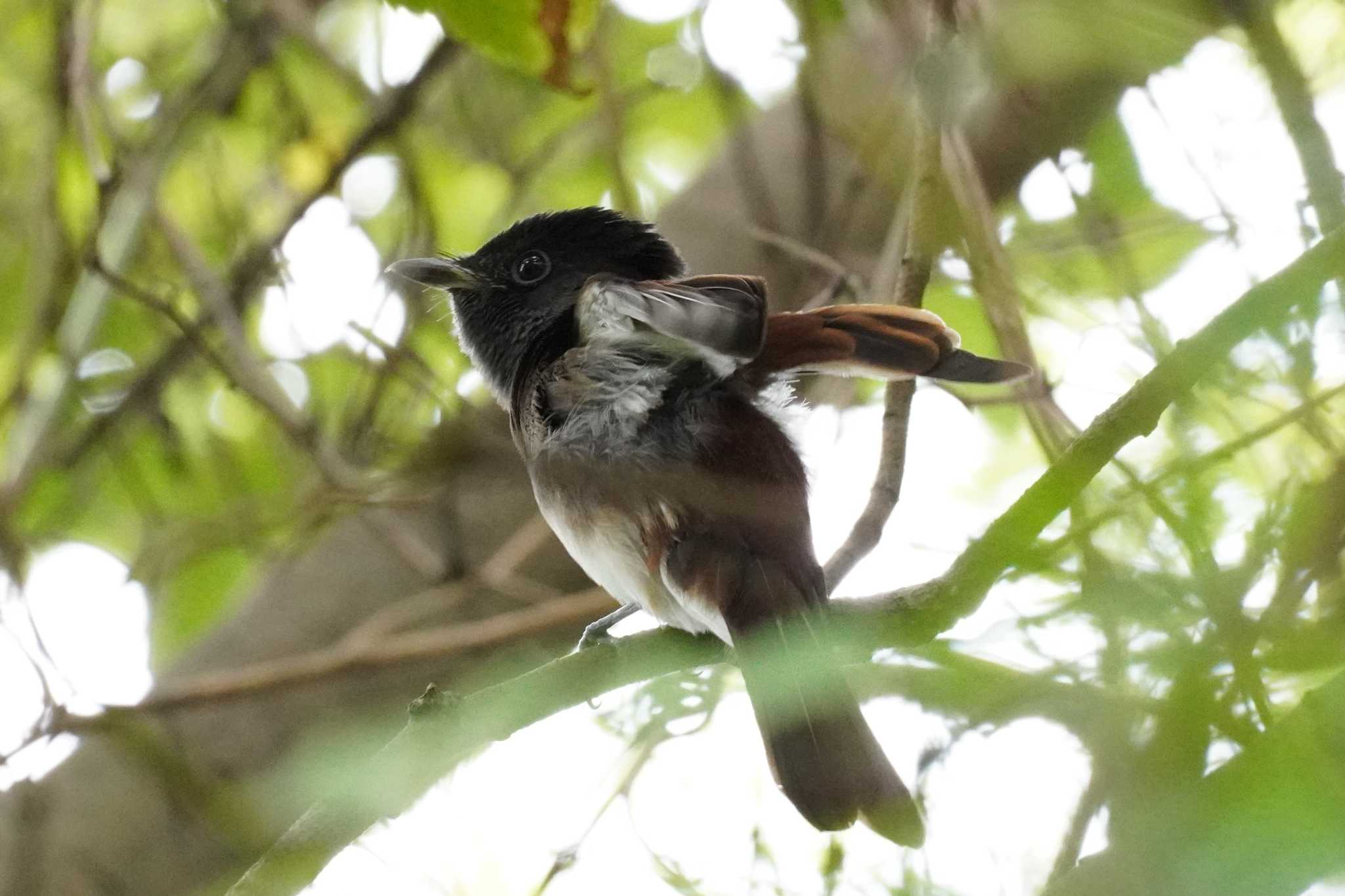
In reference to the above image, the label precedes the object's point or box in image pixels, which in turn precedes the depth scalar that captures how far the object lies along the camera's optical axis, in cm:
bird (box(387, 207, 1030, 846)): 409
